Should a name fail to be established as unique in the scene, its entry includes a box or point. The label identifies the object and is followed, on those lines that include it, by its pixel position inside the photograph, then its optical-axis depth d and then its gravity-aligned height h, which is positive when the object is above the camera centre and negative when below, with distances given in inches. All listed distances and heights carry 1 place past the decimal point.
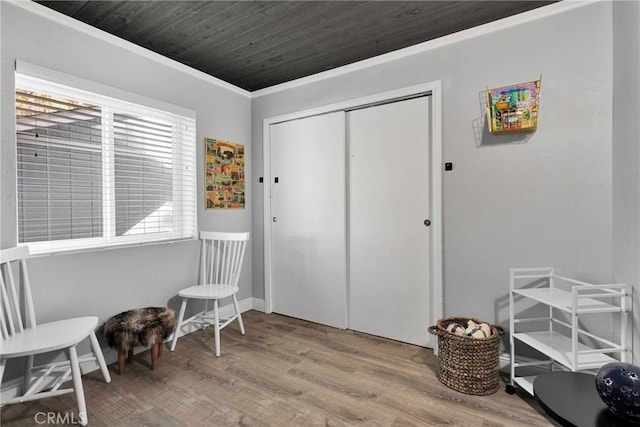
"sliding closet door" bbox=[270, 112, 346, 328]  112.4 -4.0
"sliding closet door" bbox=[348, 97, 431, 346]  95.7 -3.9
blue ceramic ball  37.6 -23.2
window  74.6 +11.6
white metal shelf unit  58.7 -25.5
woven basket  71.4 -37.1
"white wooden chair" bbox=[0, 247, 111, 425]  60.4 -26.3
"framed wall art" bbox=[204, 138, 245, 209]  115.4 +13.9
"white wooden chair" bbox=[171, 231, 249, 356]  94.9 -24.1
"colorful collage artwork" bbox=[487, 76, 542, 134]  75.8 +25.5
